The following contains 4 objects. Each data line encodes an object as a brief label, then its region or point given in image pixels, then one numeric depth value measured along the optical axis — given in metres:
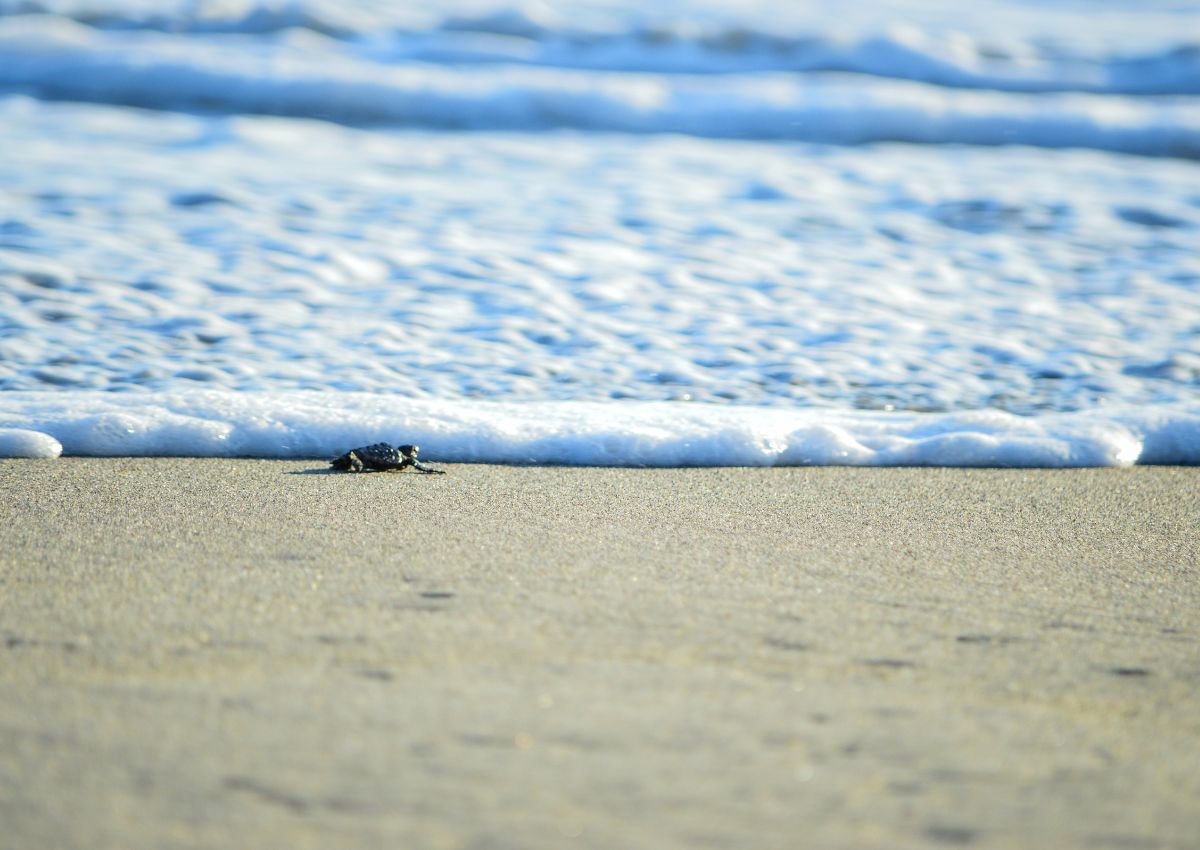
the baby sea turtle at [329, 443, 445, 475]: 7.06
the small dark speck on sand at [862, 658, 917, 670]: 6.74
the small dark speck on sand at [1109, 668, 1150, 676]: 6.75
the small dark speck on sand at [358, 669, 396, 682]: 6.71
